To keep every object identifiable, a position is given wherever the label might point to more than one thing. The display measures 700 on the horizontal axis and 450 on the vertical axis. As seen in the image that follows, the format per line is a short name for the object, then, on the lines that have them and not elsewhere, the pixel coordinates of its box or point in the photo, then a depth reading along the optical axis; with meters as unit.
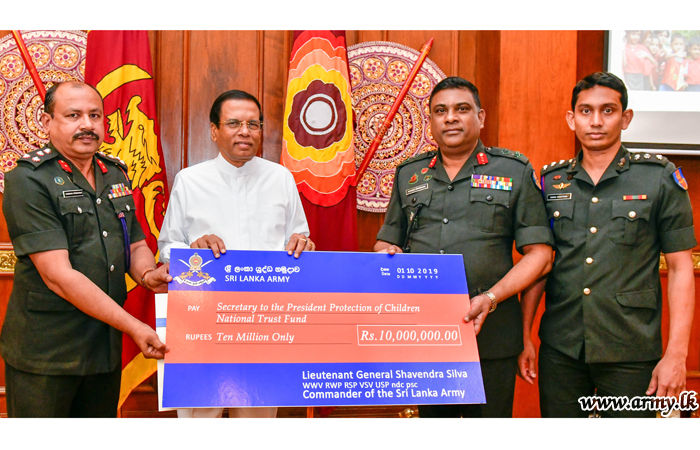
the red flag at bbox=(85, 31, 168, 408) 2.44
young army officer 1.64
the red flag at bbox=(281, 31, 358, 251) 2.57
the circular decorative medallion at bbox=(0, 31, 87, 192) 2.65
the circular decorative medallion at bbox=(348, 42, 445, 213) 2.90
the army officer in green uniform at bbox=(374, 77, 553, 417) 1.72
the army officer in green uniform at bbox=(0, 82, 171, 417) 1.59
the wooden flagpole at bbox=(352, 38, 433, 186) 2.77
